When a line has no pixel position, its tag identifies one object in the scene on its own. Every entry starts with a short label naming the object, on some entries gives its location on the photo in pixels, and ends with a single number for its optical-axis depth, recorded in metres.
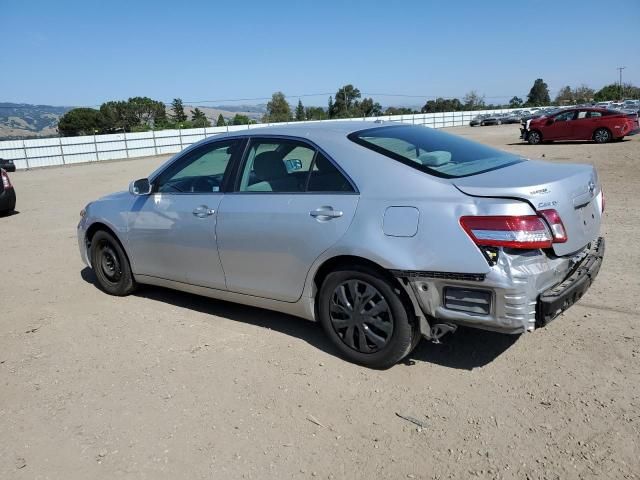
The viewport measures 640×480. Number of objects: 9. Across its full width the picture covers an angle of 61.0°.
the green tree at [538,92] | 115.00
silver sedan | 3.11
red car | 20.83
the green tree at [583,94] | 96.16
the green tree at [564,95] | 97.25
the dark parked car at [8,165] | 25.01
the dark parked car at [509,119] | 55.62
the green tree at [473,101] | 100.75
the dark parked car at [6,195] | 11.48
